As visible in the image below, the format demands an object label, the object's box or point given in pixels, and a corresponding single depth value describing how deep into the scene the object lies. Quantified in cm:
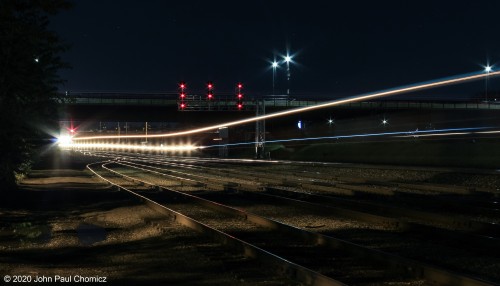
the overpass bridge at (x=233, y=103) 7950
